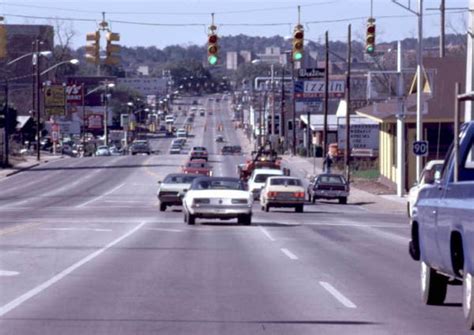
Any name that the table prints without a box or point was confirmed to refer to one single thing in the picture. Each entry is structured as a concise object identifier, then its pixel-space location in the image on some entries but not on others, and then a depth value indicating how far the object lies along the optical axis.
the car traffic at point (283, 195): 45.88
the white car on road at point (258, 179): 54.19
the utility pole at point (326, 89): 67.60
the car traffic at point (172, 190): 43.88
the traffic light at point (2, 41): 35.72
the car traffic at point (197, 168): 62.34
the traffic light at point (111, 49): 37.12
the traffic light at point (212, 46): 38.59
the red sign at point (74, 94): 125.46
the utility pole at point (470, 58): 34.59
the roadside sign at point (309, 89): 102.81
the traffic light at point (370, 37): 37.47
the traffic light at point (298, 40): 37.38
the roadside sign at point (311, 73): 109.06
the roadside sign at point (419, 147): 46.91
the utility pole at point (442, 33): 62.15
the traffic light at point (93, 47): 37.47
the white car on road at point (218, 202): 33.53
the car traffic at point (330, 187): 55.78
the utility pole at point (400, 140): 54.84
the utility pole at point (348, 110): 62.69
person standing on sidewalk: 73.50
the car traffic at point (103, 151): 119.31
